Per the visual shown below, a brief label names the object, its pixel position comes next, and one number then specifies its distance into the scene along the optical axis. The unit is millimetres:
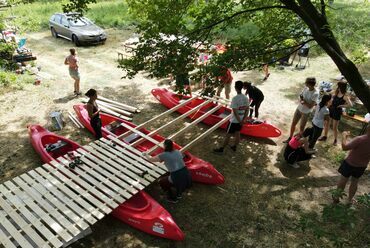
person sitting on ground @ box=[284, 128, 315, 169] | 7621
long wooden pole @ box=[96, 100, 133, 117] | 10279
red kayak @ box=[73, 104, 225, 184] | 7090
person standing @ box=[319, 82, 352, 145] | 8586
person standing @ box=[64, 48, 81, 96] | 10781
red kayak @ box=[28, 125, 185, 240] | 5641
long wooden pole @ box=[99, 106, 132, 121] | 9961
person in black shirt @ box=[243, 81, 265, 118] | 9409
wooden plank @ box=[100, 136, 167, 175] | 6789
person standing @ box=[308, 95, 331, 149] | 7717
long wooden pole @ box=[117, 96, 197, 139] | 8122
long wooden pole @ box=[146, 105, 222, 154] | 7355
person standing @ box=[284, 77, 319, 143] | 8008
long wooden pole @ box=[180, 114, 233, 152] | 7586
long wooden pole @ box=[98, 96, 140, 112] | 10578
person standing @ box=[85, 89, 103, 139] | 7488
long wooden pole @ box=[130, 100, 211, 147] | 7781
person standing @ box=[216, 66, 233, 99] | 10348
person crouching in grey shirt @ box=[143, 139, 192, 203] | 6043
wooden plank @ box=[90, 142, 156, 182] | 6555
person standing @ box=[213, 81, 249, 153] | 7758
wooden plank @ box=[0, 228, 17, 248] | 4805
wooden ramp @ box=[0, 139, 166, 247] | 5129
